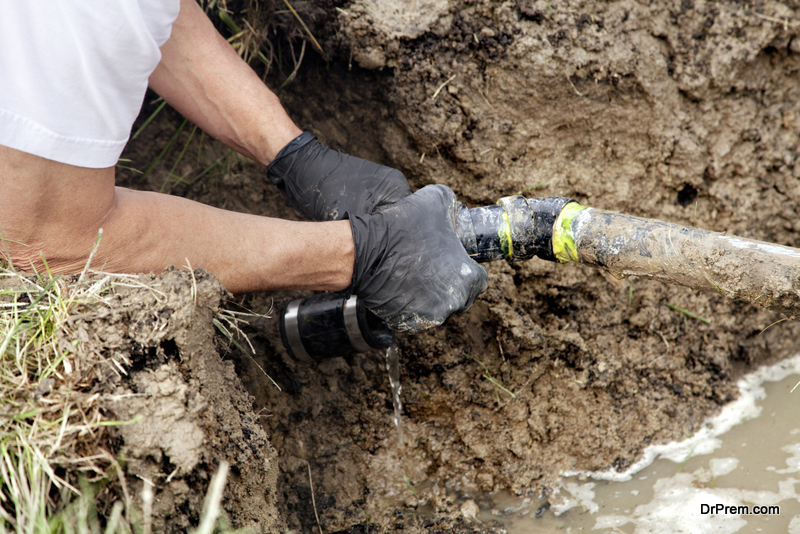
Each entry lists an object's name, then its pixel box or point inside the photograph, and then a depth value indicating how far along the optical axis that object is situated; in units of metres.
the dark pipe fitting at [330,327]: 2.30
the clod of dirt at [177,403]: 2.11
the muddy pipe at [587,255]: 2.18
